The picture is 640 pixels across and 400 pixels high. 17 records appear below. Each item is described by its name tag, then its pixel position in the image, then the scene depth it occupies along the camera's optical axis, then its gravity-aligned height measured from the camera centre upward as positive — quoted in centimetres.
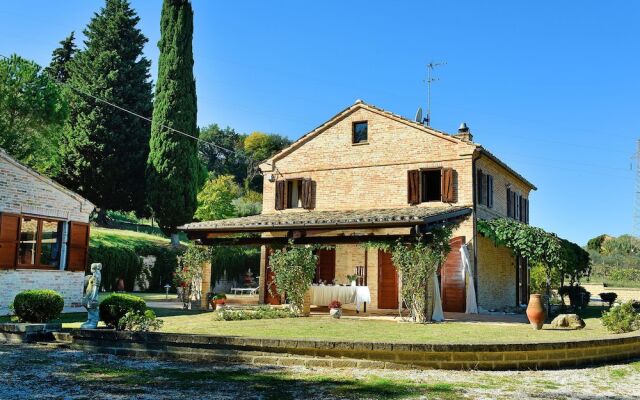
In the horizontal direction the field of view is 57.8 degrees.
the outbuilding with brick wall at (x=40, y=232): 1571 +90
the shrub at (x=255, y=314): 1448 -118
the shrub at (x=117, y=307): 1044 -76
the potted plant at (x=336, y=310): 1547 -105
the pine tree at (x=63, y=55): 4281 +1559
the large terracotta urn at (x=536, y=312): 1316 -82
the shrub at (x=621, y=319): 1146 -82
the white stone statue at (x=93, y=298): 1038 -61
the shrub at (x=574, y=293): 2130 -62
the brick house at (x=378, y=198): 1784 +260
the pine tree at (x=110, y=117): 3528 +907
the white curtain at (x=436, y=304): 1501 -82
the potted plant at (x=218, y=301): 1772 -103
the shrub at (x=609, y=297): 2155 -72
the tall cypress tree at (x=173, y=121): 3244 +807
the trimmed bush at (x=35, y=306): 1112 -84
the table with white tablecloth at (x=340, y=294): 1742 -73
